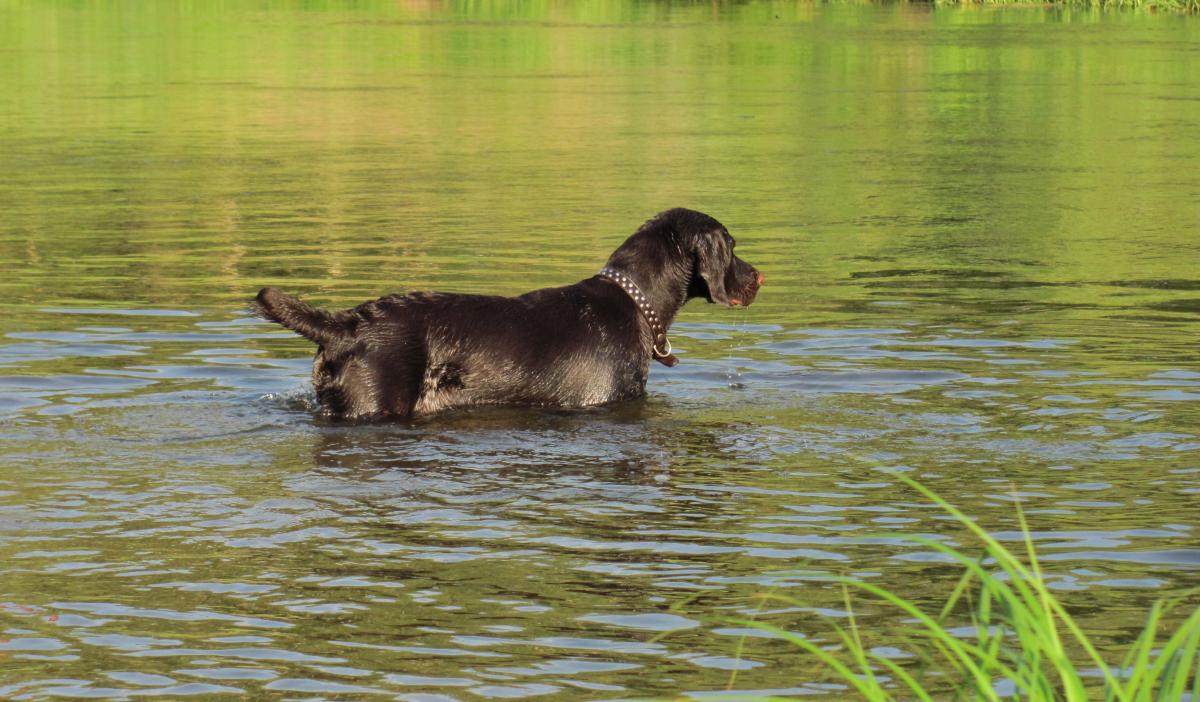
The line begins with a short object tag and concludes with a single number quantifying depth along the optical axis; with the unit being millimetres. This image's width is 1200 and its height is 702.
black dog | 18266
